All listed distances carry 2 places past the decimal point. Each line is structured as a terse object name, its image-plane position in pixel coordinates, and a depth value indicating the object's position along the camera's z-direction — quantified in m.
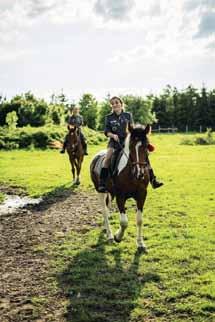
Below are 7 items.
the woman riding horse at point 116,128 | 8.48
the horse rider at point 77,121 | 16.78
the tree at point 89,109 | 64.06
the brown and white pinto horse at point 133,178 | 7.46
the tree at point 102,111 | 65.46
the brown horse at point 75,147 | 16.92
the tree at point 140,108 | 71.88
